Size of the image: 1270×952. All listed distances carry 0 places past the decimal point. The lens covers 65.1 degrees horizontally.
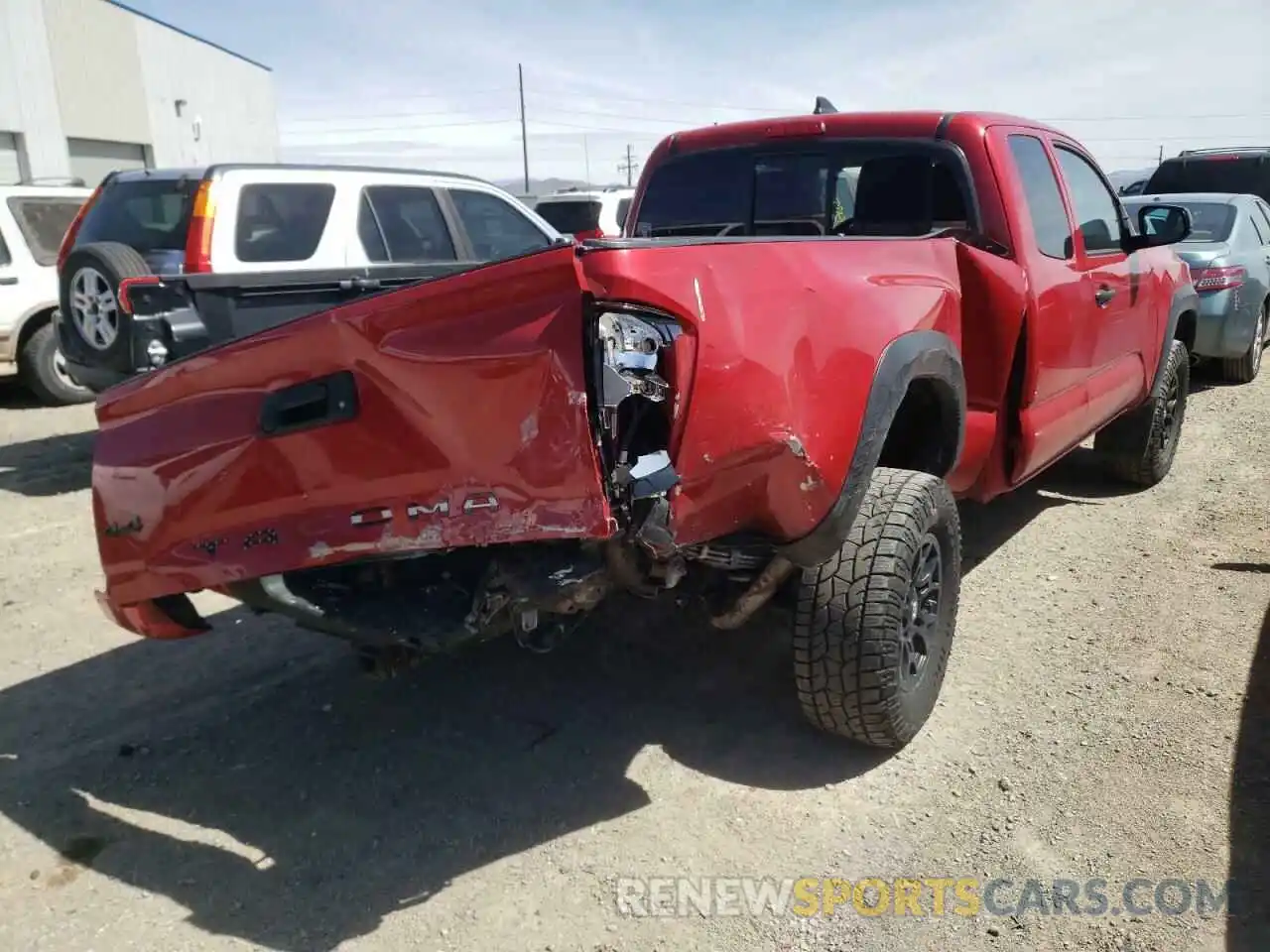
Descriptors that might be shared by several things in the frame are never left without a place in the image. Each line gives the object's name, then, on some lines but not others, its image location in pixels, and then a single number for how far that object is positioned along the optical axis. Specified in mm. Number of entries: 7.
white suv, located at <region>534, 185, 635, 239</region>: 12066
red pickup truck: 2193
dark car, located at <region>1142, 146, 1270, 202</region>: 12422
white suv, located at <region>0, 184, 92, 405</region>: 8617
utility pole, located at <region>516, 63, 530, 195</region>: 42125
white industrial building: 21188
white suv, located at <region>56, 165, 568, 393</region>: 4898
